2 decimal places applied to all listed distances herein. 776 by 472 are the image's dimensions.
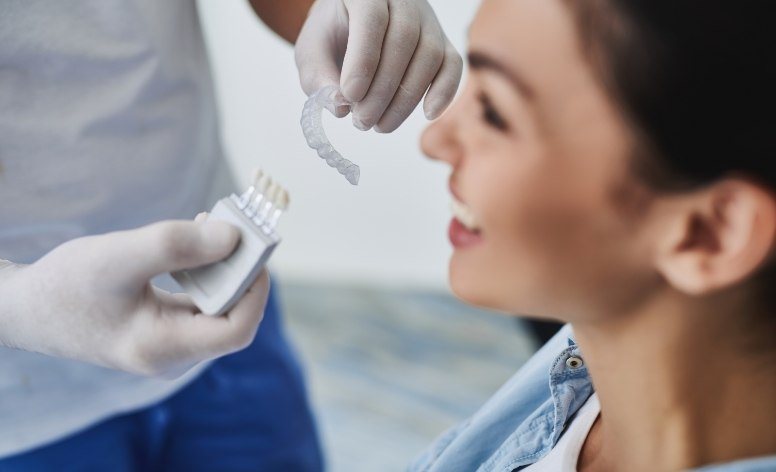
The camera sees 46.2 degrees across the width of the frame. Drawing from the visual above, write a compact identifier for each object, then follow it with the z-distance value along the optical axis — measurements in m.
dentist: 0.86
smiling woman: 0.69
